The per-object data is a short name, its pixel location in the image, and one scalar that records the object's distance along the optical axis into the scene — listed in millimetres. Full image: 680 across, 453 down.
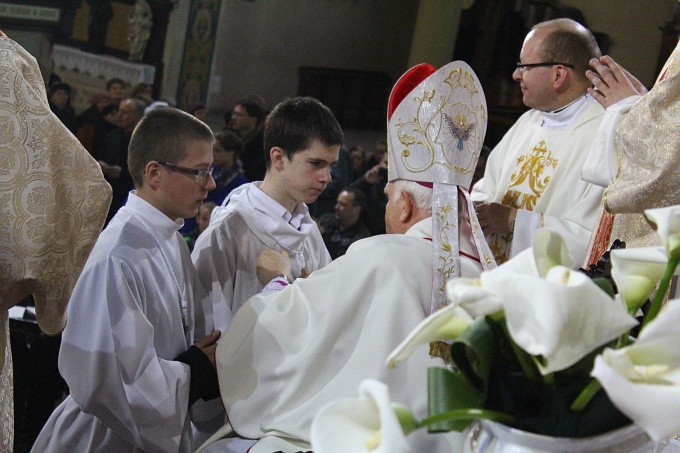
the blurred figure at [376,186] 7676
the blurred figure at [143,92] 8930
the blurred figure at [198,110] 9078
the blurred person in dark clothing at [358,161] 9191
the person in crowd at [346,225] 6941
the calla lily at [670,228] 1045
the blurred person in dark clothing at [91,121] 8523
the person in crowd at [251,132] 7754
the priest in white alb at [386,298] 2289
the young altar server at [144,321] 2588
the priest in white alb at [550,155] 3629
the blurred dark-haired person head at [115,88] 9328
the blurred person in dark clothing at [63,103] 8656
